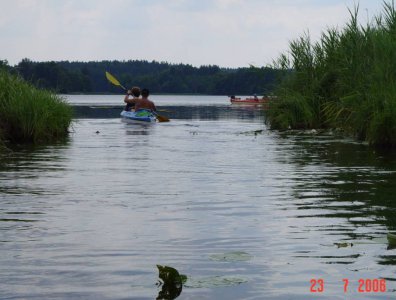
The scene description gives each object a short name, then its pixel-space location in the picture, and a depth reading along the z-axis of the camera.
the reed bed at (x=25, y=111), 20.42
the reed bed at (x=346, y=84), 18.22
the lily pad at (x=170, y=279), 5.61
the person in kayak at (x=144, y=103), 35.19
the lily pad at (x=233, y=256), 6.59
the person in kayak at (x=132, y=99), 35.98
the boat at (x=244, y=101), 72.65
